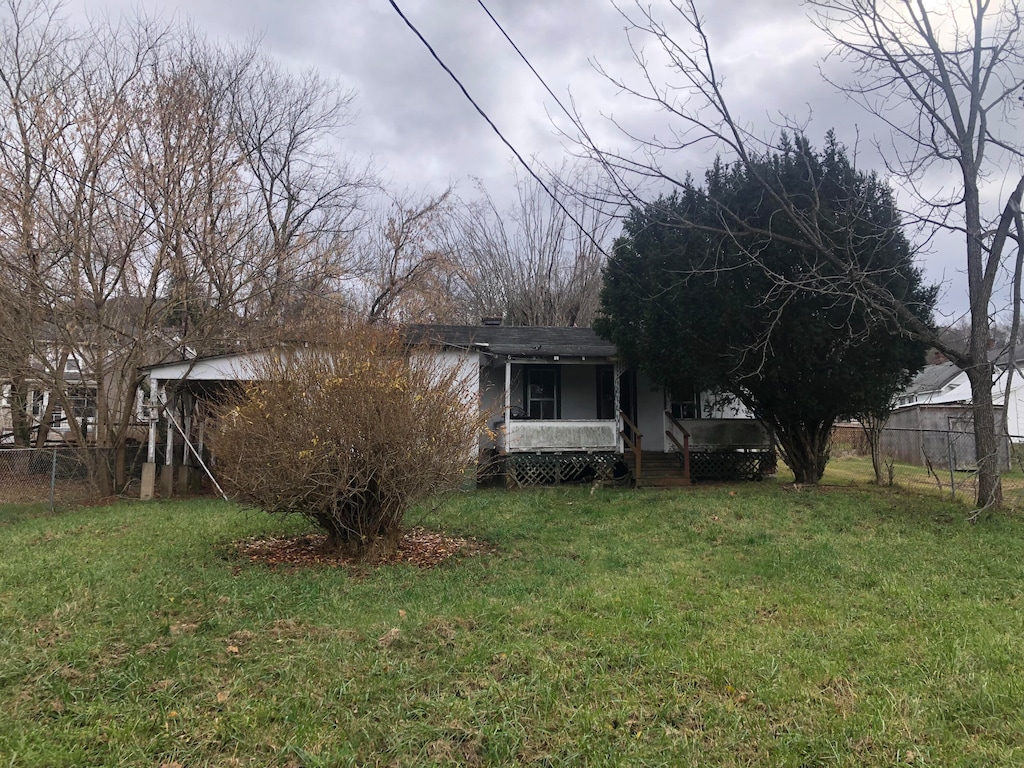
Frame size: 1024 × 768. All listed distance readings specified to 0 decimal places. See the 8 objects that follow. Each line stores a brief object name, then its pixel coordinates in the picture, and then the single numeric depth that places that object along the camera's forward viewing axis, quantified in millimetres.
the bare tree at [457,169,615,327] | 28844
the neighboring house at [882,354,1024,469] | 18944
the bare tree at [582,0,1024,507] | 9469
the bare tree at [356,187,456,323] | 24344
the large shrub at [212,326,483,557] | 6719
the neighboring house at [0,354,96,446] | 13188
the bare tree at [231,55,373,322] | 15594
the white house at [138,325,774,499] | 14219
